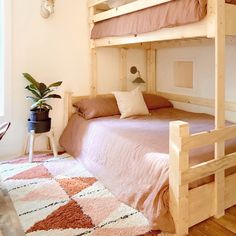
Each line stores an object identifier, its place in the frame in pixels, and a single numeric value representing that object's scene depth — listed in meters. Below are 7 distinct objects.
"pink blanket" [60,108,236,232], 1.87
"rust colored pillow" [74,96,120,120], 3.25
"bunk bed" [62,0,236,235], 1.75
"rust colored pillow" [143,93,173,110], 3.62
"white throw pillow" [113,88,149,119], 3.27
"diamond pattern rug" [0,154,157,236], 1.88
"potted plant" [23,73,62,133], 3.06
